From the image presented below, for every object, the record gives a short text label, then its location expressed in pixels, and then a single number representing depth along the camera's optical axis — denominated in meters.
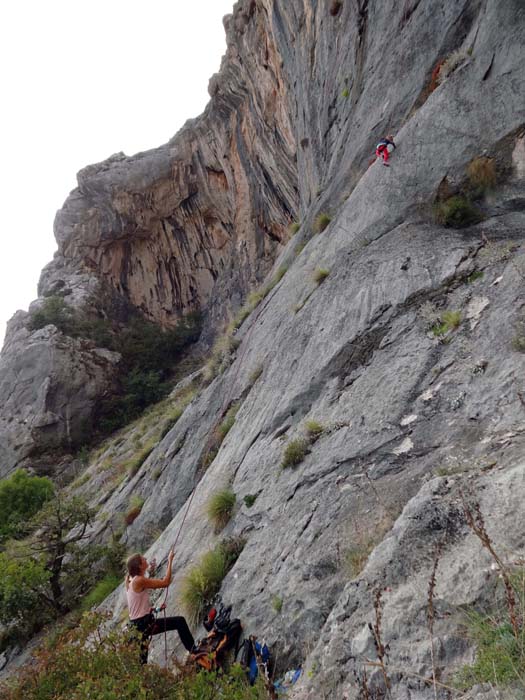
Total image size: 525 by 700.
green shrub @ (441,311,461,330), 5.64
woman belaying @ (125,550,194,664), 5.04
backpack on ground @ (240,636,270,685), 3.84
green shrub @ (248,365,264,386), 9.81
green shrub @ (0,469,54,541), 17.22
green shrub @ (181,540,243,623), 5.40
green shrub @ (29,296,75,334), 32.96
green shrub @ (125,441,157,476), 14.78
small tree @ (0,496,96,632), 10.09
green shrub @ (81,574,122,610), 9.77
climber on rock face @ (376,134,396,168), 9.41
